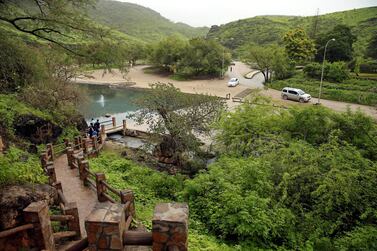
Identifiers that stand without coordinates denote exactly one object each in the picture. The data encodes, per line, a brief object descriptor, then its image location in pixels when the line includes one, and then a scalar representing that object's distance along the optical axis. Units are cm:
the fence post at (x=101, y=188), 933
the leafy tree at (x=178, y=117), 1688
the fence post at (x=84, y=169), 1106
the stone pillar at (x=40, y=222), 509
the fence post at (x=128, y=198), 797
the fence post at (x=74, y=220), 693
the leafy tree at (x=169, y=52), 5273
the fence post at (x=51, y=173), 1043
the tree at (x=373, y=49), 4591
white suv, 3341
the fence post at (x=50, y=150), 1395
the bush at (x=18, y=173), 633
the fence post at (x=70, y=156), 1327
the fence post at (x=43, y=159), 1238
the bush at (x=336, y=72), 3888
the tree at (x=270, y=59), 4203
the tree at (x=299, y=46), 4716
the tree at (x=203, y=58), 4881
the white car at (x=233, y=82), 4409
